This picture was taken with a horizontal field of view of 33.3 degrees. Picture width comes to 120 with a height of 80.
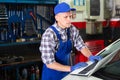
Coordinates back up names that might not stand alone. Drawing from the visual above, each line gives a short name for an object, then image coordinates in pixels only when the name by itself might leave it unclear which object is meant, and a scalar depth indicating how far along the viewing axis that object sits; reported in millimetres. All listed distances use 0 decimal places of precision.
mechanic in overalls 1650
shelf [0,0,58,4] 2827
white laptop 1405
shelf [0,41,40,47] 2811
